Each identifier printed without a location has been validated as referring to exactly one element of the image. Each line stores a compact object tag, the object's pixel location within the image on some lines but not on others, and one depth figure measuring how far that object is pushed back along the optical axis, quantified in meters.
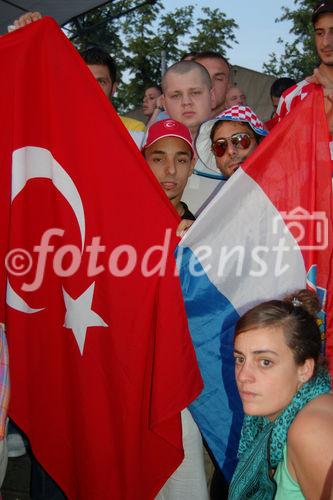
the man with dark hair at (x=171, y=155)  3.15
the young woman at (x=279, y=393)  1.70
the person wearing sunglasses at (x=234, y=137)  3.17
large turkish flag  2.67
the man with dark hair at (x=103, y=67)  4.19
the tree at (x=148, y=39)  27.50
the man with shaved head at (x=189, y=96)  3.79
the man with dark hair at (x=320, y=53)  3.63
